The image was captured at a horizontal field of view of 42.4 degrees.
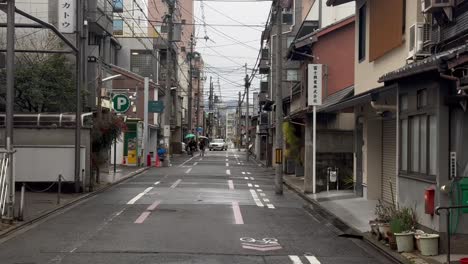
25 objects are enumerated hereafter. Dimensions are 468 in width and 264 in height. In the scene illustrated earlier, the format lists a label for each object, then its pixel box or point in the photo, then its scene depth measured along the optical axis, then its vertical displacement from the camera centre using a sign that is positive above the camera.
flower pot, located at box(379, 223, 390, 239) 11.48 -1.64
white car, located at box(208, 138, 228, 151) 97.00 -0.45
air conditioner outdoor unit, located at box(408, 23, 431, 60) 12.38 +2.19
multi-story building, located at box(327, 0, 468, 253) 9.93 +1.00
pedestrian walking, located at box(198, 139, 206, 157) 65.38 -0.32
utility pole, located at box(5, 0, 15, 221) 13.80 +0.94
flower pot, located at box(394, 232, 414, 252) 10.60 -1.73
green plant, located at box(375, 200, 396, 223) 11.85 -1.41
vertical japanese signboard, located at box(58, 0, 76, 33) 21.05 +4.40
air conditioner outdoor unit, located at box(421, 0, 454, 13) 11.07 +2.58
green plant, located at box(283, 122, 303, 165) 32.41 +0.17
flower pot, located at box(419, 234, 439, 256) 10.02 -1.67
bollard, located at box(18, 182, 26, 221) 14.21 -1.67
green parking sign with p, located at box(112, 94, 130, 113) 34.94 +2.22
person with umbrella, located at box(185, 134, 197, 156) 67.71 -0.57
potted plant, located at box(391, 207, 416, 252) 10.60 -1.51
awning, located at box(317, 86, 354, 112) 21.58 +1.84
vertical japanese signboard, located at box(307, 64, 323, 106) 22.84 +2.29
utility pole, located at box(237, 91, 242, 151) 117.97 +0.49
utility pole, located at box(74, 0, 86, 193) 21.25 +2.34
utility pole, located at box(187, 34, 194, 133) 76.00 +5.86
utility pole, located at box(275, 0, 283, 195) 23.68 +1.42
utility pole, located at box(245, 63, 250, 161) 67.69 +6.18
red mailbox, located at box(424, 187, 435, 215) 10.12 -0.92
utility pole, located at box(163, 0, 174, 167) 46.03 +4.44
